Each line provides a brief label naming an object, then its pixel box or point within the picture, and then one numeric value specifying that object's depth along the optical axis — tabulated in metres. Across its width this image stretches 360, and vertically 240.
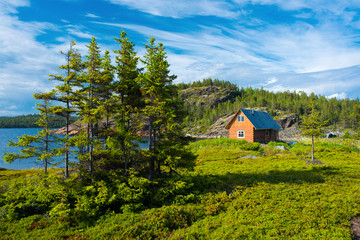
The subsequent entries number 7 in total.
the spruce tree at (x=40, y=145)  10.84
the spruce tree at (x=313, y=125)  22.09
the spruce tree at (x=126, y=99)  12.49
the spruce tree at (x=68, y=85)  12.51
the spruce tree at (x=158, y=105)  13.06
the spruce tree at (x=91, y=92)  12.16
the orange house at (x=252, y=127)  41.22
